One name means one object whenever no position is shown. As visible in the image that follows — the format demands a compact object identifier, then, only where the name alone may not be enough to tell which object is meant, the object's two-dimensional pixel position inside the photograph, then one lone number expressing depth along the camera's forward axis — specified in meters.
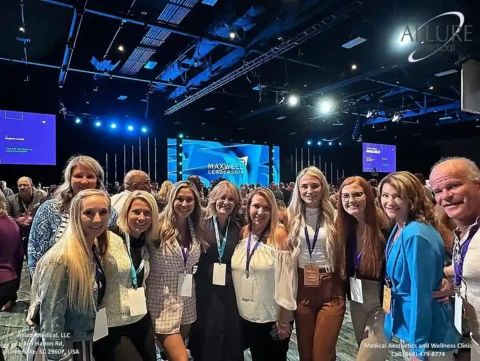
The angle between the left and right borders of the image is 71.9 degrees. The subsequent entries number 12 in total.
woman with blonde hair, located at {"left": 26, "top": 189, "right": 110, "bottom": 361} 1.51
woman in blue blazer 1.55
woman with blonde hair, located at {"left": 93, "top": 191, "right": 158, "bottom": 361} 1.82
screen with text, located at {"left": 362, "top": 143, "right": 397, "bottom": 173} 16.55
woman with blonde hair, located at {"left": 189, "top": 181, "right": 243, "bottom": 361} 2.21
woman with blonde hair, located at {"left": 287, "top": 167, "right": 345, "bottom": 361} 2.13
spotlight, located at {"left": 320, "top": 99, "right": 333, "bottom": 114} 9.74
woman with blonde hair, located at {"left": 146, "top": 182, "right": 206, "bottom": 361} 2.06
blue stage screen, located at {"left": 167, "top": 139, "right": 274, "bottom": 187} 12.56
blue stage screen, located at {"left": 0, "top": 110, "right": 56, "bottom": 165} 8.54
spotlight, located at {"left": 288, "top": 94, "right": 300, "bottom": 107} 8.02
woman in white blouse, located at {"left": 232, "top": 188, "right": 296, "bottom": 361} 2.15
